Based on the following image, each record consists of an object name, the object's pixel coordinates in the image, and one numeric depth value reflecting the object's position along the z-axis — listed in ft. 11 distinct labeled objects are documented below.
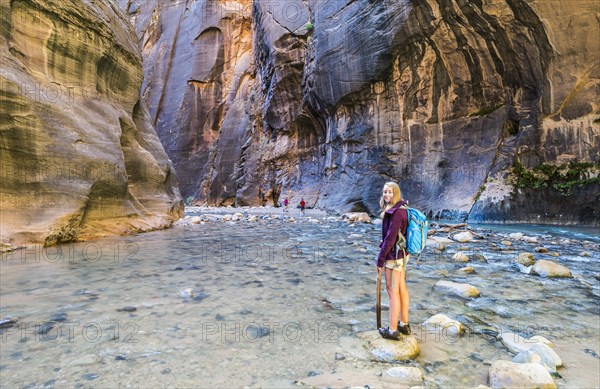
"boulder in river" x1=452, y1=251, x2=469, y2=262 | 21.69
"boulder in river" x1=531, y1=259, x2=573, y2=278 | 17.33
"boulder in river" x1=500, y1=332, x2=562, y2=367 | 8.38
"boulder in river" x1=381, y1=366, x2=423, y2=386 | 7.46
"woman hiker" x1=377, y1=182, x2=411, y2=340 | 9.48
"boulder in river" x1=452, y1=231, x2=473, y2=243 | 31.30
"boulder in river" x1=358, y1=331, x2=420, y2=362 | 8.66
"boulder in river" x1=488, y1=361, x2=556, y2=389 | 6.85
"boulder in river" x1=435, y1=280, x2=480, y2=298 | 14.17
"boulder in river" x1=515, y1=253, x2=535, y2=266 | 20.38
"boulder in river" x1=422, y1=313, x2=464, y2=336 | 10.19
